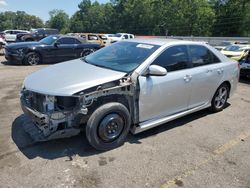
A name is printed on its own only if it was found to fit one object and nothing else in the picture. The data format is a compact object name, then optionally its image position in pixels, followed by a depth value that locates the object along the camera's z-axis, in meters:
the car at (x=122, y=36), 23.10
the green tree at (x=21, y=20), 94.39
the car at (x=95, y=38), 15.28
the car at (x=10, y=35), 18.20
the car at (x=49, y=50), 8.07
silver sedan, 2.50
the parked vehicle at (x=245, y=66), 6.79
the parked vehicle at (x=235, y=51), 9.31
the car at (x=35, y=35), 14.39
